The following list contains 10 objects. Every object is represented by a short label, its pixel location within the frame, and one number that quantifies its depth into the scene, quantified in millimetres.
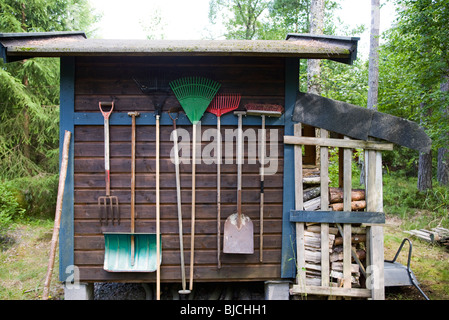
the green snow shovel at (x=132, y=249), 3316
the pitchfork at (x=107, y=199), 3312
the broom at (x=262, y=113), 3340
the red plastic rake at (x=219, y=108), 3359
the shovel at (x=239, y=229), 3309
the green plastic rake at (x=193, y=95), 3354
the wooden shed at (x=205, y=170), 3365
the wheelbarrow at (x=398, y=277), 3709
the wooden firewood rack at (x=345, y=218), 3359
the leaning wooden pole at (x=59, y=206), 3221
